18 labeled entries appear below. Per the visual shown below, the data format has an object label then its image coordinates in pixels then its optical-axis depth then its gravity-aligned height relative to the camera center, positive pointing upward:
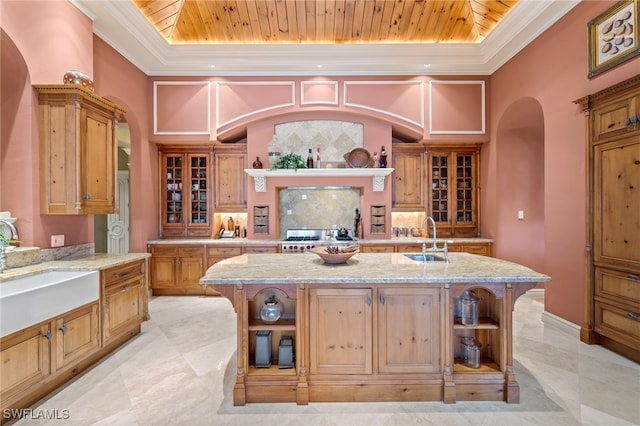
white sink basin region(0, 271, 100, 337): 1.92 -0.61
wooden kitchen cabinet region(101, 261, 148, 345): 2.82 -0.90
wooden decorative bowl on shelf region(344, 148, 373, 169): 4.96 +0.90
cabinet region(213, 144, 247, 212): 5.25 +0.68
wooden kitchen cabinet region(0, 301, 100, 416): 1.92 -1.03
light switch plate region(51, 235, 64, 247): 2.90 -0.27
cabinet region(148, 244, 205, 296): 4.86 -0.85
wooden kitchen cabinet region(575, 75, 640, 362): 2.65 -0.06
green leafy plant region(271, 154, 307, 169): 4.79 +0.82
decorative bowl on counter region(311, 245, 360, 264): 2.45 -0.34
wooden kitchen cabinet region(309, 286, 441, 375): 2.19 -0.88
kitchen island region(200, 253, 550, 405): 2.16 -0.96
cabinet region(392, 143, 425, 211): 5.25 +0.63
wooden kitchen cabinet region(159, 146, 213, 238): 5.26 +0.37
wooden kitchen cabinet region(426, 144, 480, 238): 5.27 +0.42
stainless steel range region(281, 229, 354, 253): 4.66 -0.42
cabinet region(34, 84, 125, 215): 2.76 +0.62
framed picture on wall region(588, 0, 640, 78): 2.71 +1.70
